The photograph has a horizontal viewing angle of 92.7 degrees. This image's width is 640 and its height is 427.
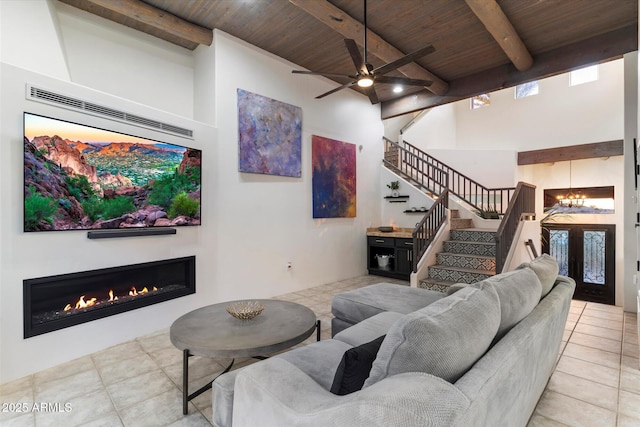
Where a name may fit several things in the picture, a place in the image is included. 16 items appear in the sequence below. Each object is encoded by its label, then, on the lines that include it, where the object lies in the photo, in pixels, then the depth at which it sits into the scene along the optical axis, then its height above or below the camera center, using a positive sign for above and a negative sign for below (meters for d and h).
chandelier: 7.51 +0.31
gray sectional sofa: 0.87 -0.57
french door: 7.38 -1.10
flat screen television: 2.55 +0.33
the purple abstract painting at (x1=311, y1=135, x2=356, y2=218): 5.45 +0.64
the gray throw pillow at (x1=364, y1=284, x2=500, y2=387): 1.06 -0.48
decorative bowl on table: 2.32 -0.77
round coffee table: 1.92 -0.84
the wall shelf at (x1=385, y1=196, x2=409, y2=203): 6.44 +0.28
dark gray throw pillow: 1.21 -0.64
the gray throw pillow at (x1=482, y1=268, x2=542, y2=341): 1.52 -0.46
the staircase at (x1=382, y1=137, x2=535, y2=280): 4.50 -0.50
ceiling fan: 3.09 +1.54
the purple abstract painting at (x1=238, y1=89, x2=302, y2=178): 4.36 +1.17
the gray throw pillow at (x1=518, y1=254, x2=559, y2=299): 2.15 -0.44
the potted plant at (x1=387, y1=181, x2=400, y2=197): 6.56 +0.54
